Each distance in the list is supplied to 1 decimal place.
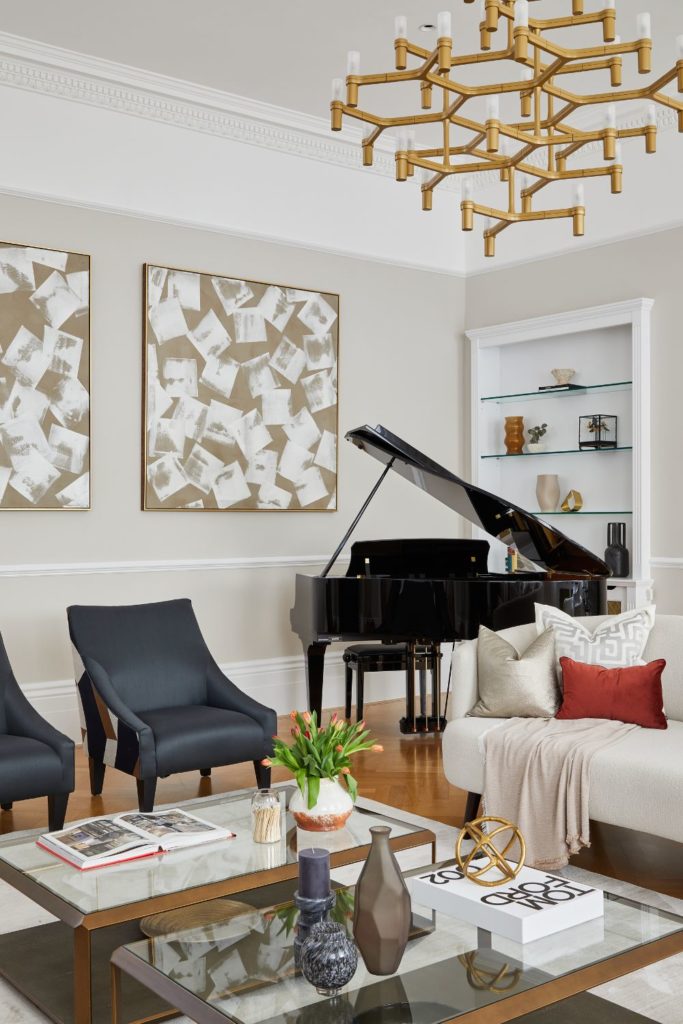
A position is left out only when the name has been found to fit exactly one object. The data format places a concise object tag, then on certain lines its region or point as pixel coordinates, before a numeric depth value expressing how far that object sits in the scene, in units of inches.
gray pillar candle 94.9
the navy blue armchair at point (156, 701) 173.0
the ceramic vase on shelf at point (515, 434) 288.5
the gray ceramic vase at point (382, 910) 85.0
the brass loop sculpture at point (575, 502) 275.4
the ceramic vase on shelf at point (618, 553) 257.4
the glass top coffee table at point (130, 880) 100.3
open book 113.3
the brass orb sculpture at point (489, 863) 99.6
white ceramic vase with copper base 115.3
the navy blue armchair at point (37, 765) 156.3
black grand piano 206.2
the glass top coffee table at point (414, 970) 81.7
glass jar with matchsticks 120.0
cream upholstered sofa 137.5
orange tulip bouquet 111.0
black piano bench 239.0
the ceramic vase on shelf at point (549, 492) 279.9
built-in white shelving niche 255.0
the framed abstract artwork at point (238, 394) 244.2
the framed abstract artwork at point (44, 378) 222.5
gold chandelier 117.0
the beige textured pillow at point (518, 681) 165.2
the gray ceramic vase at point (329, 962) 83.7
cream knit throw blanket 145.5
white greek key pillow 167.5
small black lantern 266.5
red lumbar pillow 158.9
